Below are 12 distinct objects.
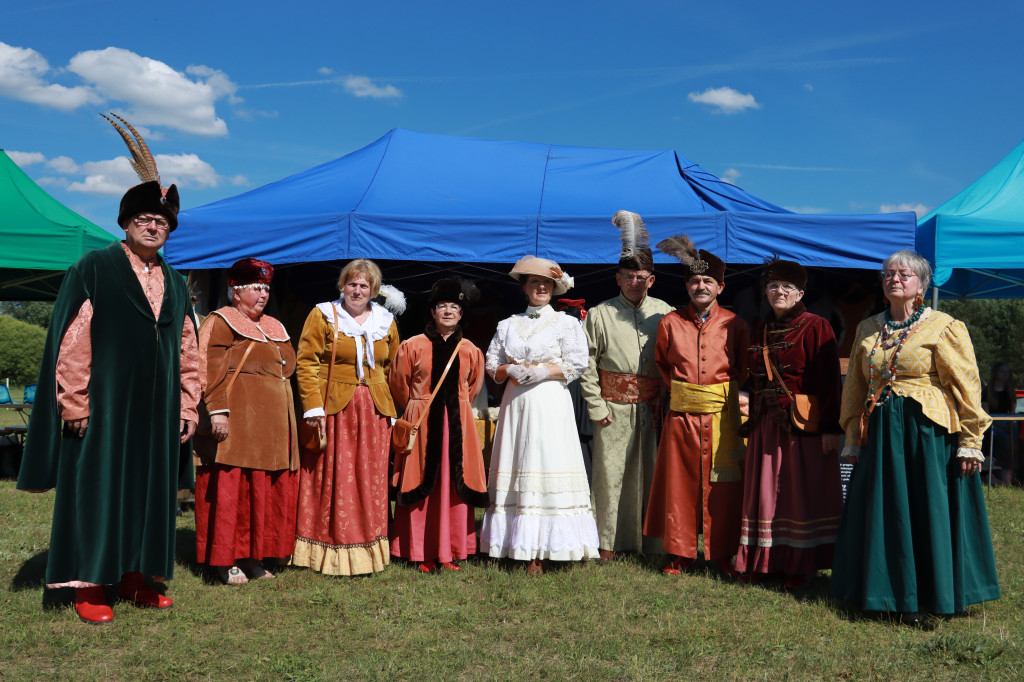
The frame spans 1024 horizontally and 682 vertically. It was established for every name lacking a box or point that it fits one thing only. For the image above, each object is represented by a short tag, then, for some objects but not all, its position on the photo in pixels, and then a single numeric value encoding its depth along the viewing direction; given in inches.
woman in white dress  159.0
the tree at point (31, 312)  1436.0
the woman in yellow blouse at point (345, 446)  158.7
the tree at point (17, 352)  868.0
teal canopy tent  218.8
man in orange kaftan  160.7
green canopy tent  257.1
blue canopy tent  204.7
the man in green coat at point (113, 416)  125.3
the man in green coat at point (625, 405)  169.9
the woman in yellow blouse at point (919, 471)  129.6
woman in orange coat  162.1
